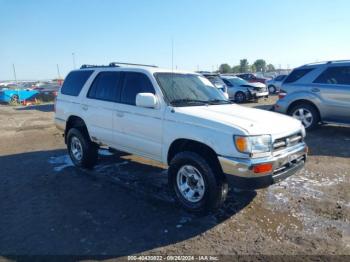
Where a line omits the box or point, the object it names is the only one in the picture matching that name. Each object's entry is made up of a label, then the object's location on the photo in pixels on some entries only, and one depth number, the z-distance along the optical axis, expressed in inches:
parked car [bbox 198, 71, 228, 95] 560.4
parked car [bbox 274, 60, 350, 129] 318.0
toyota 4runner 142.1
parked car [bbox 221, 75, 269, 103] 689.0
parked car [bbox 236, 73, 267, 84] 1036.0
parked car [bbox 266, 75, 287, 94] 924.0
